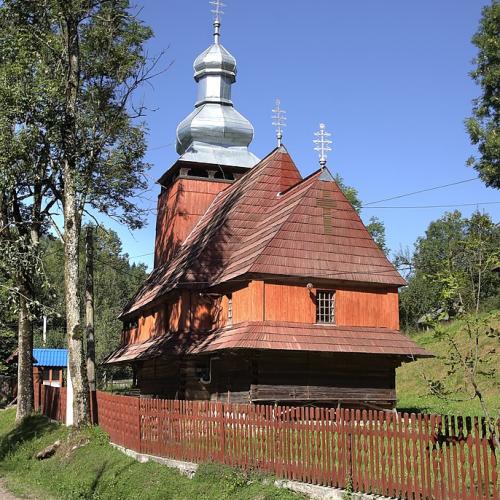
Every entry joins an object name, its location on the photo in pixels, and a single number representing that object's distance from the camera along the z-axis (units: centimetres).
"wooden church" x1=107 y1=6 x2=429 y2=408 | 2111
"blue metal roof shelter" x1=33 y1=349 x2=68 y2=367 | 5084
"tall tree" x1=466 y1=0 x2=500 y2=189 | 3198
